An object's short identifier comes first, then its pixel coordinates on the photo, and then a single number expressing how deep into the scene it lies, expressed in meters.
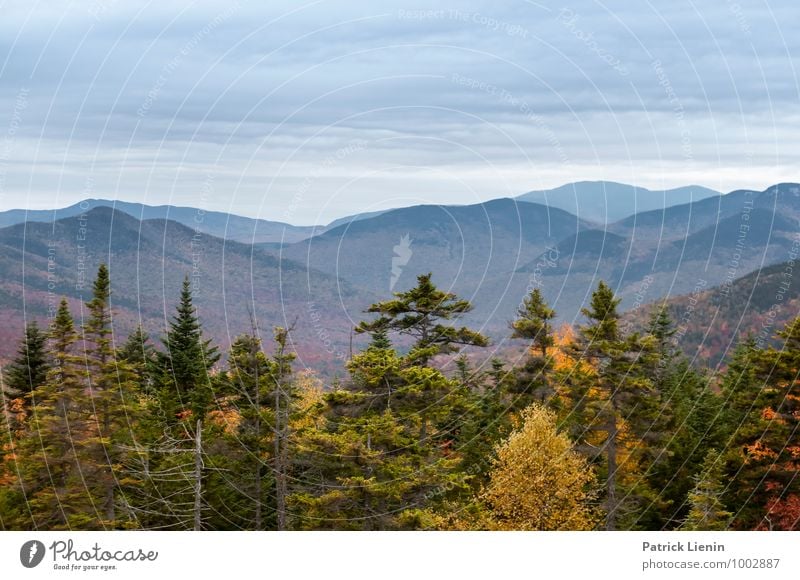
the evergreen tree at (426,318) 41.16
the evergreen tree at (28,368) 60.53
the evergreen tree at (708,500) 40.00
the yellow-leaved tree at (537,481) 45.28
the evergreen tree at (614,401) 47.78
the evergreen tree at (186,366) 53.25
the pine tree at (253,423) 44.75
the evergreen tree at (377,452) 36.03
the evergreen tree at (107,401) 43.16
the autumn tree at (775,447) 44.34
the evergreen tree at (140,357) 62.09
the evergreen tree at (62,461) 41.97
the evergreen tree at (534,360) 51.75
